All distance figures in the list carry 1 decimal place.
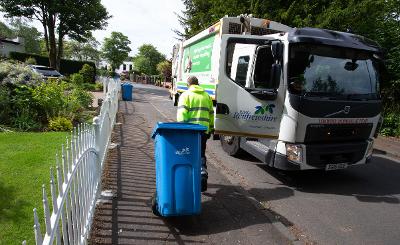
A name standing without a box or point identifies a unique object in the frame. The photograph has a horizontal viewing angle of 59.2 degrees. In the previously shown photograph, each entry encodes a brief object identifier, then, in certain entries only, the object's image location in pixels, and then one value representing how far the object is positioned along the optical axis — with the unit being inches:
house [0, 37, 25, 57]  2030.5
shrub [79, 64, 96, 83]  1091.9
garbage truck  222.2
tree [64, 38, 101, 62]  3201.3
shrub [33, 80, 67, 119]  344.5
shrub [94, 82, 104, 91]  890.3
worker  198.7
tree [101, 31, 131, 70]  2827.3
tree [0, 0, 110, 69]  1053.8
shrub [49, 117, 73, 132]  332.2
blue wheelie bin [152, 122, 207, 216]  161.0
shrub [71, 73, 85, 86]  745.0
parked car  865.3
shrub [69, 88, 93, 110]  411.3
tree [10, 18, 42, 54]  3315.5
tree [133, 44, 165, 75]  2645.2
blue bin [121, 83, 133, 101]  730.2
